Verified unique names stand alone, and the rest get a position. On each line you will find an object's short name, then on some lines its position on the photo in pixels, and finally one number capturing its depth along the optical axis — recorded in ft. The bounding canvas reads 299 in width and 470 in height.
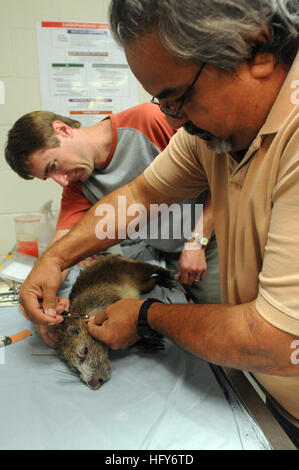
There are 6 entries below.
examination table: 2.67
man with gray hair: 1.99
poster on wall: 7.87
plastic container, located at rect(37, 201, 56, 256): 7.86
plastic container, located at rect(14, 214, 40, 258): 7.87
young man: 5.60
